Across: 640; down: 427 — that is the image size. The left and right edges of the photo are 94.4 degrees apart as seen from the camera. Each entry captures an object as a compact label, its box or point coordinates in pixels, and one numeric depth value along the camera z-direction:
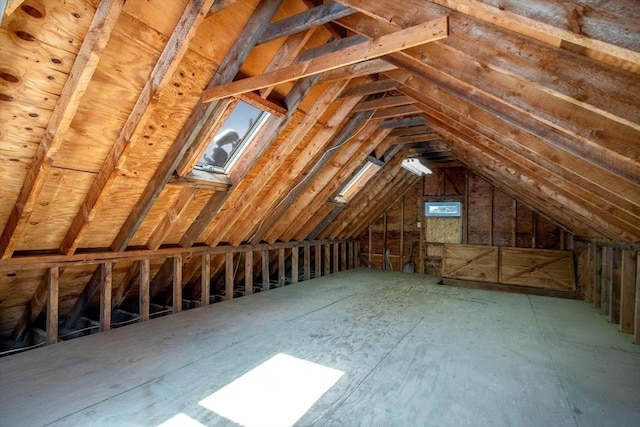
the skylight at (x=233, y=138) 3.24
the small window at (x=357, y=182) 5.97
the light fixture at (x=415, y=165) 4.94
